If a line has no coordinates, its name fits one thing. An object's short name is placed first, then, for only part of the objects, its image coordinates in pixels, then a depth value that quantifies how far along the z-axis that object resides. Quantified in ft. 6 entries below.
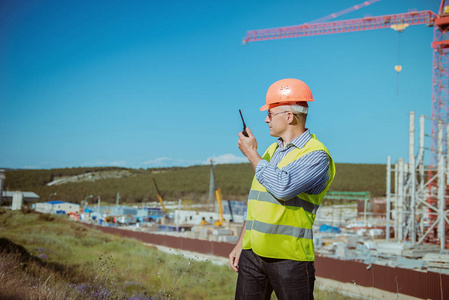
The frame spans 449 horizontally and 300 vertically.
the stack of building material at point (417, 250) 67.87
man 7.55
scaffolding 72.59
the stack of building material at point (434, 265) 32.10
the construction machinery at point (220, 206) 149.48
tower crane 73.51
